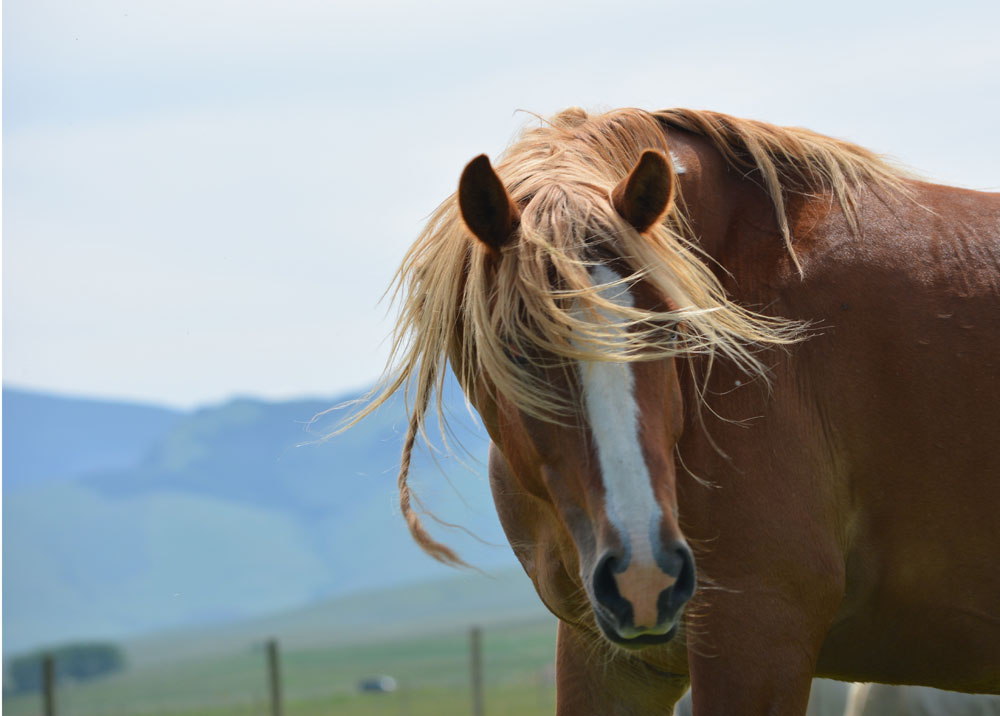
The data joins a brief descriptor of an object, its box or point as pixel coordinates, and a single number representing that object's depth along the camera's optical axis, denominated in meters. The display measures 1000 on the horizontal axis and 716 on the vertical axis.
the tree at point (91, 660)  83.81
